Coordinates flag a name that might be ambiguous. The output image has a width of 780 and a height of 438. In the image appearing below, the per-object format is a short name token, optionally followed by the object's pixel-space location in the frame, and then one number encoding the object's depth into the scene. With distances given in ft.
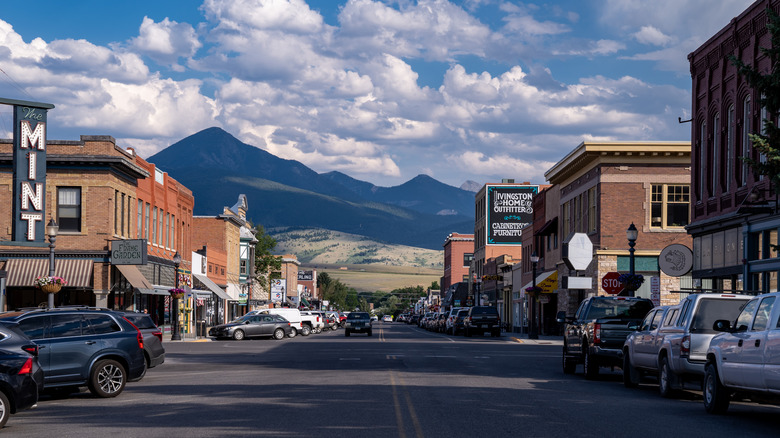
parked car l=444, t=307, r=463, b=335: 222.34
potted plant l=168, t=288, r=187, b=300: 166.40
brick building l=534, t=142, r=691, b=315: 171.12
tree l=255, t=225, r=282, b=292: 349.82
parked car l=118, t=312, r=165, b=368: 75.36
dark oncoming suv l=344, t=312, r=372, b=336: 204.03
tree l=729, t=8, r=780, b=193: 64.03
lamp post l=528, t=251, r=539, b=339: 181.03
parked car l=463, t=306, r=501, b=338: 199.41
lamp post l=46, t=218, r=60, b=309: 119.14
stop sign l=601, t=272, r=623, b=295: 115.44
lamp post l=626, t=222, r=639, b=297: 115.34
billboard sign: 365.40
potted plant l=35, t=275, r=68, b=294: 121.29
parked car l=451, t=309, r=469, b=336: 211.16
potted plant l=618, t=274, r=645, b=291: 114.42
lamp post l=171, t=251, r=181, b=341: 163.12
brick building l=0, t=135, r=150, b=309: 151.23
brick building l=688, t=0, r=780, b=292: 109.19
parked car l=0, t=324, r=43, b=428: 45.11
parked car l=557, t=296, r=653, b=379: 75.56
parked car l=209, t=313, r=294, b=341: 175.22
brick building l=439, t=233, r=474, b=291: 493.77
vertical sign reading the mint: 129.08
